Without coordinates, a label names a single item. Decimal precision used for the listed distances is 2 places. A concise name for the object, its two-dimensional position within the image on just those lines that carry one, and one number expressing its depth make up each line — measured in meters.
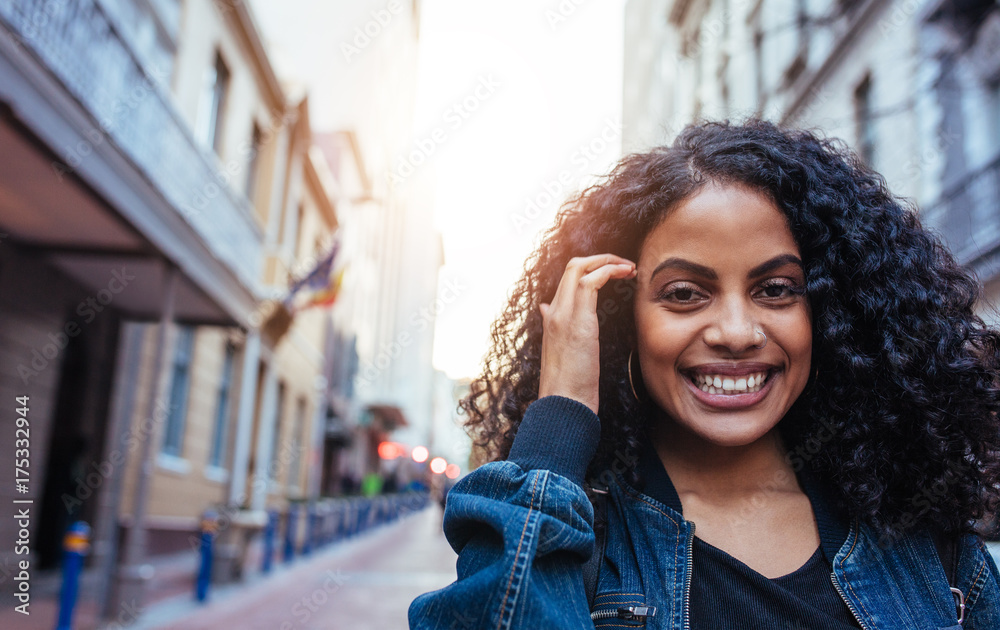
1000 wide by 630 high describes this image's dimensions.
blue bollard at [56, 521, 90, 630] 4.99
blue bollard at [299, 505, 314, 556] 14.15
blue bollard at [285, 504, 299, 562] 13.07
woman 1.34
